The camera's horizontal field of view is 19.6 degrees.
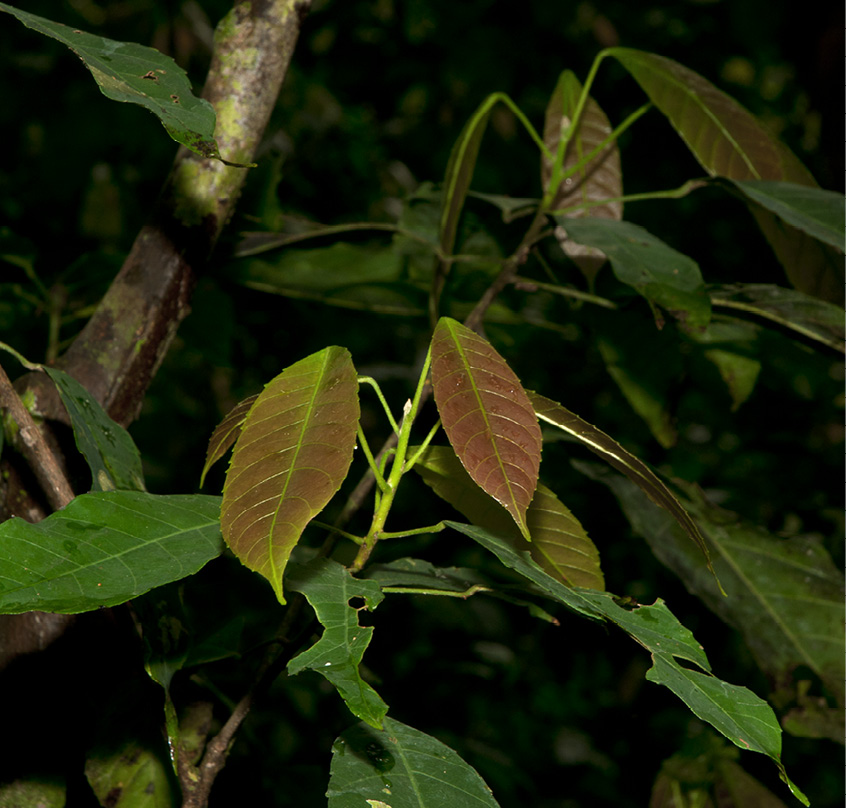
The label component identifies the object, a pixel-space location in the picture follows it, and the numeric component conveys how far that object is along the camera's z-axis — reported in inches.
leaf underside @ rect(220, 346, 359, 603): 34.1
